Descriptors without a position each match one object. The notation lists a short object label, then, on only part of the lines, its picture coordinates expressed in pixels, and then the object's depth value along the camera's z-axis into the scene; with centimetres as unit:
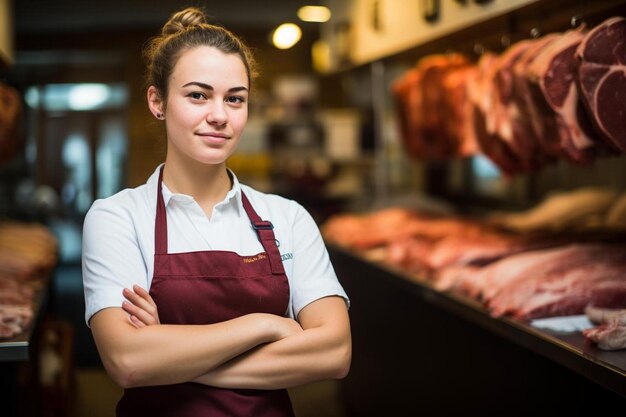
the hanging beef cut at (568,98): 279
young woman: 174
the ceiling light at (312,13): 526
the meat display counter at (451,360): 255
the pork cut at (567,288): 273
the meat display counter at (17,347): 238
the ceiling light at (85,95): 1053
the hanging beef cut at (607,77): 258
